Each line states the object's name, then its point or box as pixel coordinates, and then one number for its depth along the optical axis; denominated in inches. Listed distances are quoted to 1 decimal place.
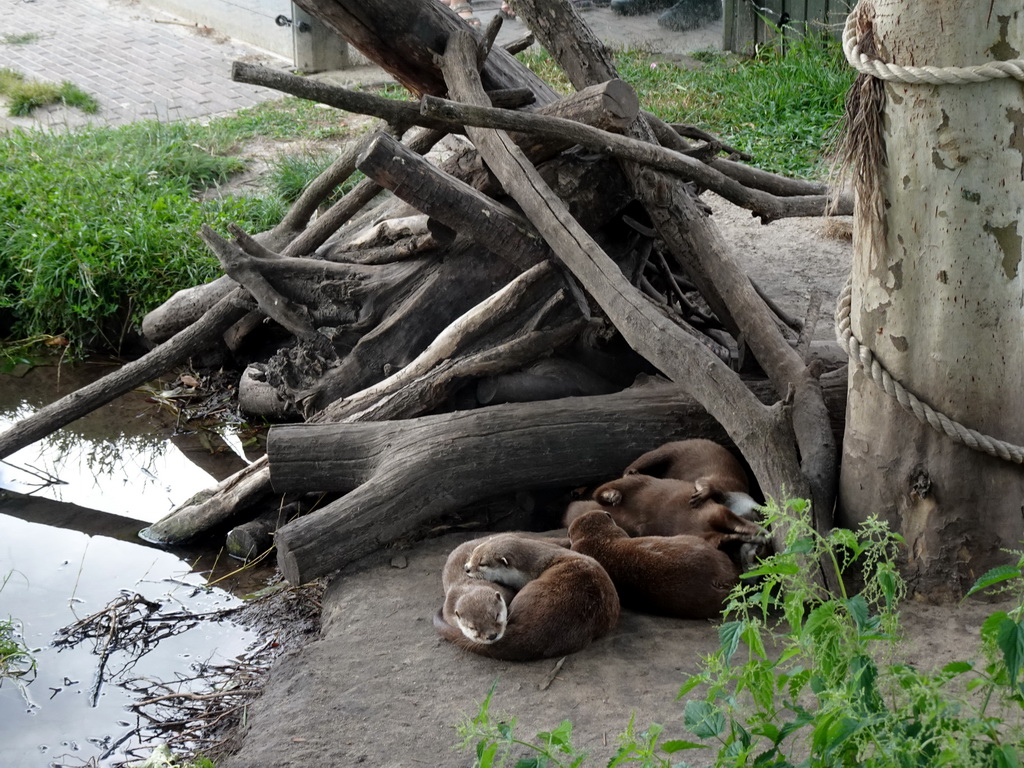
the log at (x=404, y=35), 207.5
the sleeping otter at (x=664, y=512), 158.4
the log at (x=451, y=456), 176.2
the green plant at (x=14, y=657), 171.3
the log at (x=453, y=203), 184.7
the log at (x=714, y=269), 162.8
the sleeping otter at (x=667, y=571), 149.9
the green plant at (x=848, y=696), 77.1
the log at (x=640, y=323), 156.8
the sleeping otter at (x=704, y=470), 166.1
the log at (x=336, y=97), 177.3
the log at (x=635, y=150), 181.2
